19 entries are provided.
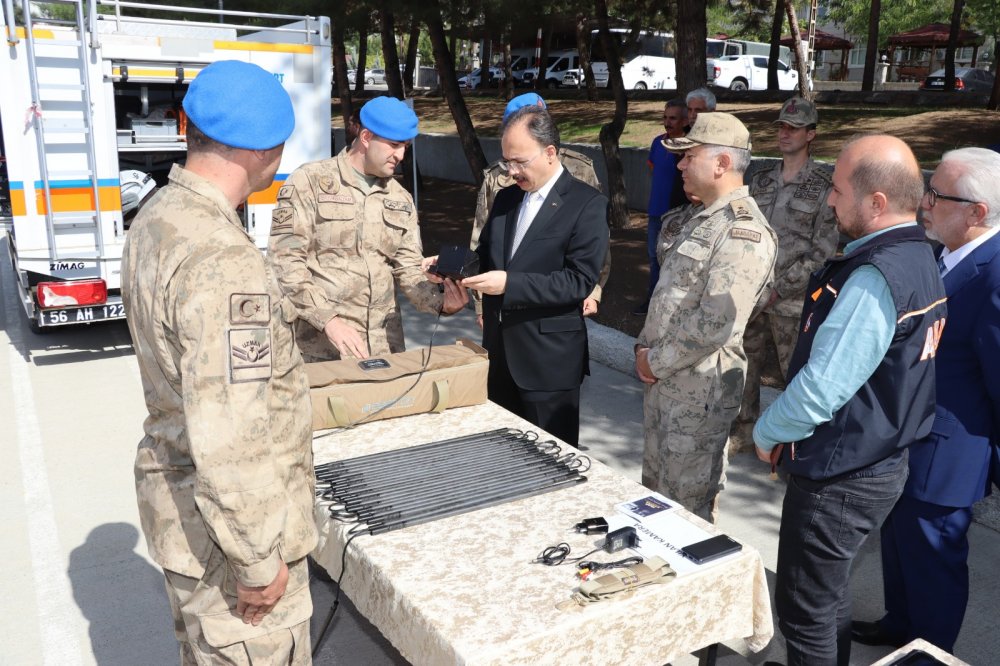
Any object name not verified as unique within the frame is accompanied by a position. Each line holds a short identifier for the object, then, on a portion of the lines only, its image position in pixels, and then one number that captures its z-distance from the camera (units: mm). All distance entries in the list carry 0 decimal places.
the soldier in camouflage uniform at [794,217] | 4672
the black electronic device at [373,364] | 3232
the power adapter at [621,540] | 2223
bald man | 2336
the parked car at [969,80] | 26150
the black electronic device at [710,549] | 2195
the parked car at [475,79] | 36238
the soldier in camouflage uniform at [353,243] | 3818
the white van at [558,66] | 32156
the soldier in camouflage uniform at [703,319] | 3057
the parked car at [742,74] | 29984
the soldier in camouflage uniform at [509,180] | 5176
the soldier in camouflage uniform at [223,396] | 1769
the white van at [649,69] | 30062
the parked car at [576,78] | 30745
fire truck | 6238
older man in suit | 2756
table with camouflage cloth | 1929
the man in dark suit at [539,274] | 3482
